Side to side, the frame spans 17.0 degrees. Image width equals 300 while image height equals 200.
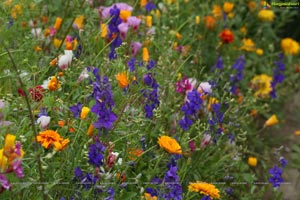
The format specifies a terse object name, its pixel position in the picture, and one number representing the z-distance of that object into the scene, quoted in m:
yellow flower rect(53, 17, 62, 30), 4.88
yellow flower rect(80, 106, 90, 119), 3.09
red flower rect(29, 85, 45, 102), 3.13
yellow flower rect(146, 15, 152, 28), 5.35
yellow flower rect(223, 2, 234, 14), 6.67
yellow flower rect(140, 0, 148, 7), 5.65
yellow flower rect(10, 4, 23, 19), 4.51
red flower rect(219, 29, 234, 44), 5.88
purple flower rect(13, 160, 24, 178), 2.30
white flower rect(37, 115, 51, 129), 3.15
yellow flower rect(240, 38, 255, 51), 6.69
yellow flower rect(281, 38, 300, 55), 7.25
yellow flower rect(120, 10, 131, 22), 4.85
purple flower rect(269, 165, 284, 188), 4.36
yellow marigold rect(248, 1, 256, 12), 7.28
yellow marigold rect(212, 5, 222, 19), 6.77
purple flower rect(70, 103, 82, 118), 3.31
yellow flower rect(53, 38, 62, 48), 4.87
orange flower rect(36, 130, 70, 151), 2.77
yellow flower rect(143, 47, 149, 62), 4.51
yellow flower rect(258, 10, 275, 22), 7.26
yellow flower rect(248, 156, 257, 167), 4.89
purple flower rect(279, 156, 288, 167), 4.49
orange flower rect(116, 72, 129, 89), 3.21
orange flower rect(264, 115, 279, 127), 5.39
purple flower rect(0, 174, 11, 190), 2.31
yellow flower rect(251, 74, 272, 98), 6.07
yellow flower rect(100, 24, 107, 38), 4.61
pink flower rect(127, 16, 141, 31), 4.76
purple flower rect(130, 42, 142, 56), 4.92
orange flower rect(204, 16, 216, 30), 6.41
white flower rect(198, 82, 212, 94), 4.29
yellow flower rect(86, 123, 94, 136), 3.19
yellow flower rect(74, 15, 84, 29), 4.86
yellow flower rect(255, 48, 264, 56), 6.78
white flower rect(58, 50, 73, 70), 3.71
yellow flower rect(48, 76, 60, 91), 3.22
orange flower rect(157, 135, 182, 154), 3.38
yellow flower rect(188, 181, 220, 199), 3.37
